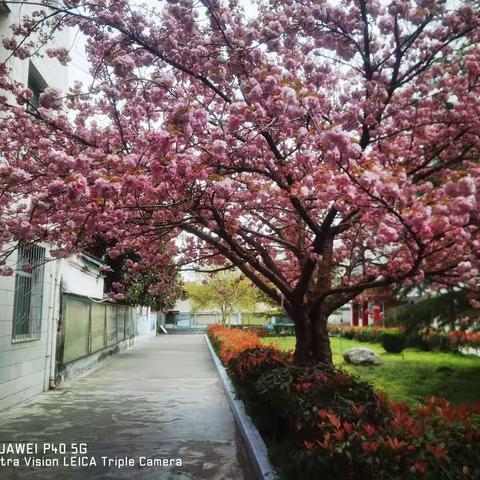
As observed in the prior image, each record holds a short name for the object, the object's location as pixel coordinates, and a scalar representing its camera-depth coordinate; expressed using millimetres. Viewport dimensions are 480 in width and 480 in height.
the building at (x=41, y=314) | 8430
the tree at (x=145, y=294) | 22717
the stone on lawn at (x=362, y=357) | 15547
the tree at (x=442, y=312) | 8891
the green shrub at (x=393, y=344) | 19344
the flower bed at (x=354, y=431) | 2834
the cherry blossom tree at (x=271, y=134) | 4691
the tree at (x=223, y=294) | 43000
